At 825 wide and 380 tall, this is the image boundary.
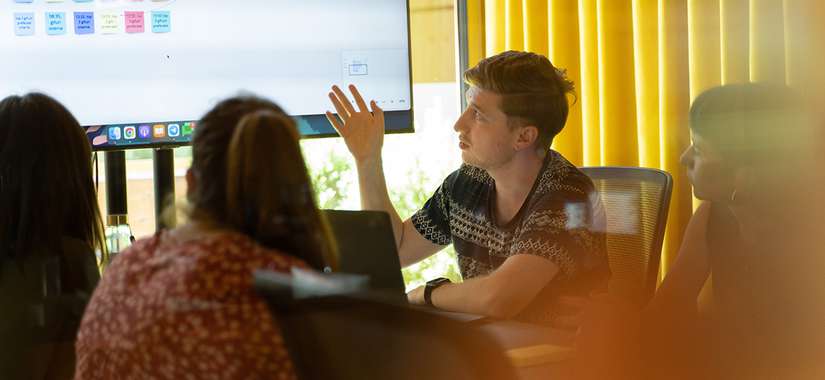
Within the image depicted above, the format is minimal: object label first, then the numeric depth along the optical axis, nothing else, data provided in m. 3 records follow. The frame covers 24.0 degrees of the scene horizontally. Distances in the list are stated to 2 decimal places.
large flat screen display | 3.78
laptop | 3.58
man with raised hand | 3.95
